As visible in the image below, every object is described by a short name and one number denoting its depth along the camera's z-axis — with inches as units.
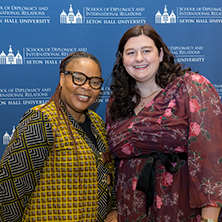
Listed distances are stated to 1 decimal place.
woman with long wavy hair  45.9
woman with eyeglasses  46.5
